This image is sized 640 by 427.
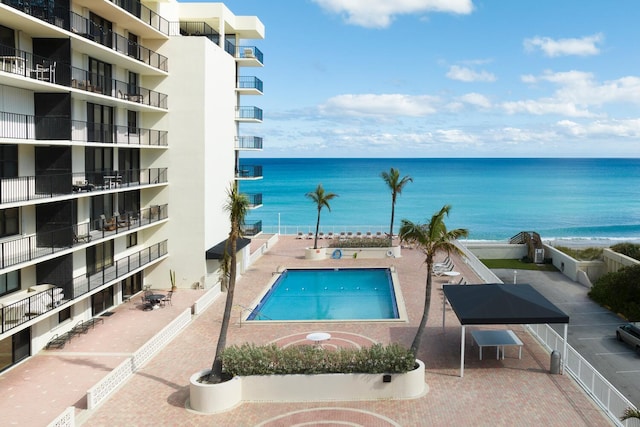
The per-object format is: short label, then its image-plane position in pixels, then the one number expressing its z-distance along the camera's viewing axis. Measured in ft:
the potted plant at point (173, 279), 95.40
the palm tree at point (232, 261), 53.16
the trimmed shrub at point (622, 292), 84.79
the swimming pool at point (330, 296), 85.20
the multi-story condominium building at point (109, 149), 62.03
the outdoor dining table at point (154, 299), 83.46
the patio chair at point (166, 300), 86.39
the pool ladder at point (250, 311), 82.26
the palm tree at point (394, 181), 134.92
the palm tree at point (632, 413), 36.14
